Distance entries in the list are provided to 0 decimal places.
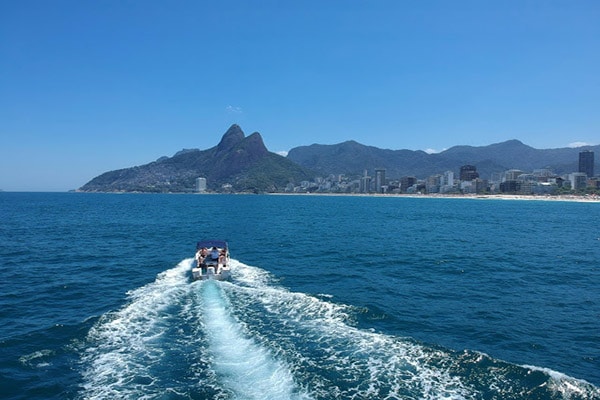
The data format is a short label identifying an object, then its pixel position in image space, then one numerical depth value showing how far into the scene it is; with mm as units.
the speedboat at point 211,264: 33281
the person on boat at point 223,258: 35306
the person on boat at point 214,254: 36044
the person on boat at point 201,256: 34656
